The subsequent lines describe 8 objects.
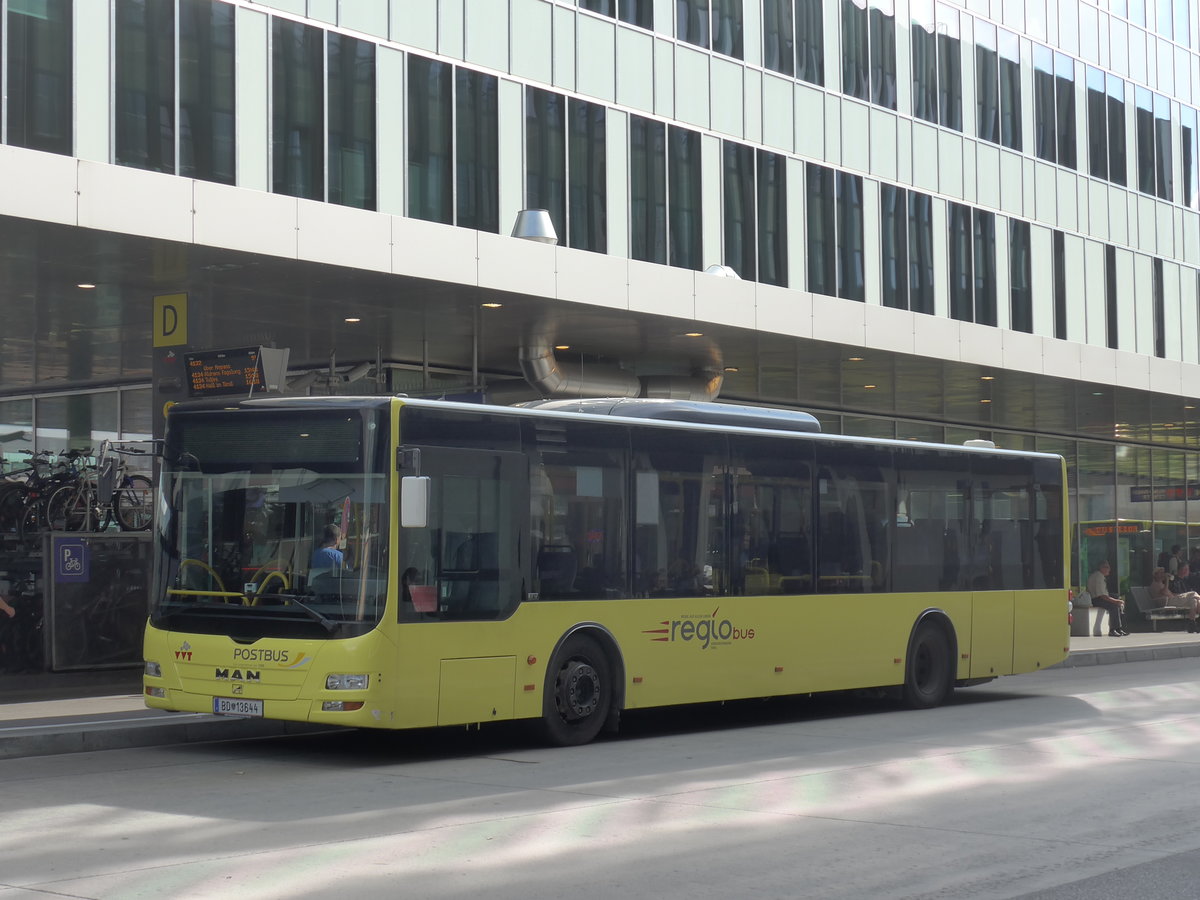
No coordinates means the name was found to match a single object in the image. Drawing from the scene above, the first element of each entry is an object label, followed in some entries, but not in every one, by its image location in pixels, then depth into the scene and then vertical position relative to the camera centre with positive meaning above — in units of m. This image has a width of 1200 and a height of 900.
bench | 34.56 -1.85
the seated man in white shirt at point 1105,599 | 32.53 -1.50
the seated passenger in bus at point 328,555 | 12.07 -0.19
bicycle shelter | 17.27 -0.78
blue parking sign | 17.49 -0.31
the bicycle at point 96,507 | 20.91 +0.34
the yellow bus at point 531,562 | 12.10 -0.28
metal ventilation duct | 23.42 +2.34
